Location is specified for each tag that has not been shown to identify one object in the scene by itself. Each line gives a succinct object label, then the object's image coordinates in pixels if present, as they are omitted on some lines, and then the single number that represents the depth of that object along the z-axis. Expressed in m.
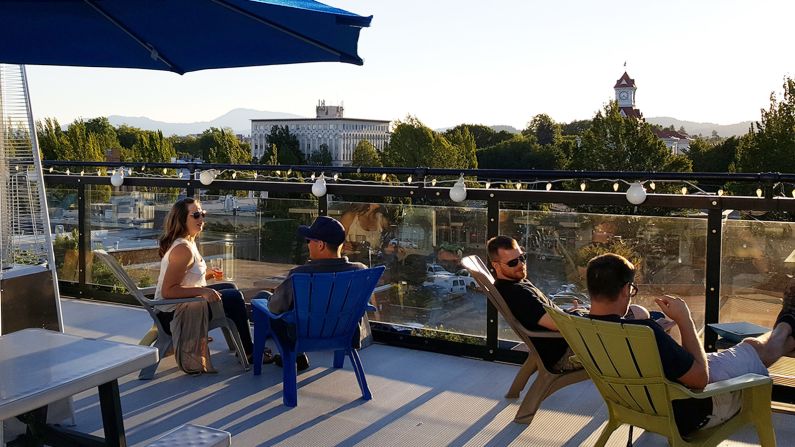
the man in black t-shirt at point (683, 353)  2.79
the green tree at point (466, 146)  54.53
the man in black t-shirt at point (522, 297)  3.79
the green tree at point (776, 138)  31.20
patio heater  3.54
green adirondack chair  2.77
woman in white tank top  4.62
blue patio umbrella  2.71
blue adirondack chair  4.06
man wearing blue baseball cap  4.22
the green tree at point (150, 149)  59.78
